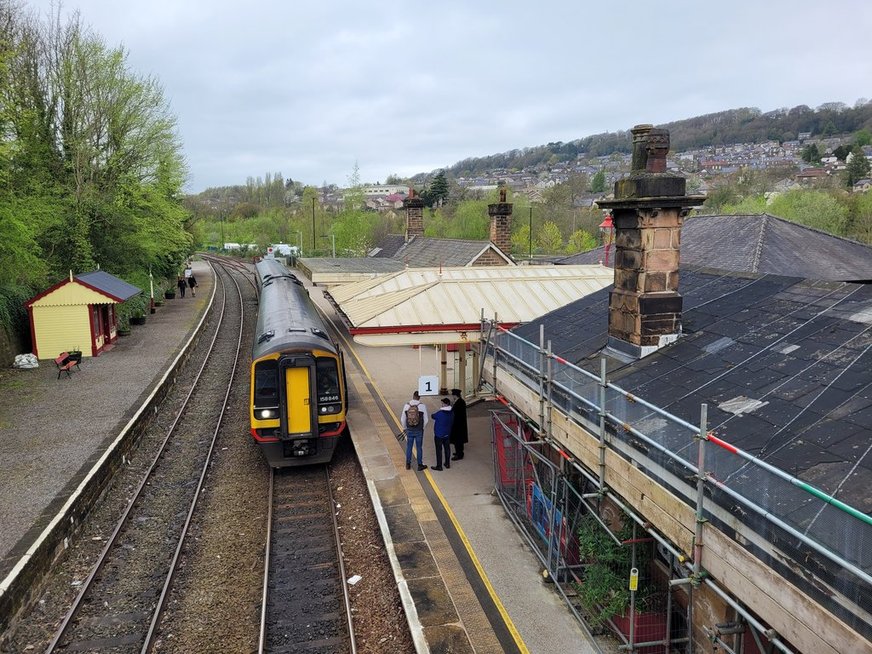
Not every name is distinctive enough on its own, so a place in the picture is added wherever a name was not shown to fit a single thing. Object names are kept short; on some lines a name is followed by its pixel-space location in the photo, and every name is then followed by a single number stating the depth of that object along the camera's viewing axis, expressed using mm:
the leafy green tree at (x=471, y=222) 55125
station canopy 12914
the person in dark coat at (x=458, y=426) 12391
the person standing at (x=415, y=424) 11539
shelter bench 18234
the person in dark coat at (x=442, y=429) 11609
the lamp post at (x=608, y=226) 22844
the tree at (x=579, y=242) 51438
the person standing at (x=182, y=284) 39156
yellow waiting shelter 20516
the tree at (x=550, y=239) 54094
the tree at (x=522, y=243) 52906
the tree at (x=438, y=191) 94562
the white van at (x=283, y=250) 65562
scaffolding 3986
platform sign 13930
